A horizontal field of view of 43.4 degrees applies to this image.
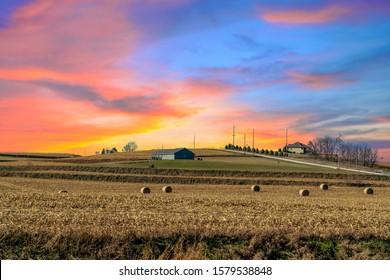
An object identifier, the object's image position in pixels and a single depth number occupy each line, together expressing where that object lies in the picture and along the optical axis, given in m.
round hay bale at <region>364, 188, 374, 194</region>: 59.71
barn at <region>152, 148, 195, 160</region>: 142.12
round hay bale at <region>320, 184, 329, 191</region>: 66.09
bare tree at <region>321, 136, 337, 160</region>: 183.88
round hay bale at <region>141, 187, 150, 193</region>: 52.62
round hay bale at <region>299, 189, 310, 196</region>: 53.41
